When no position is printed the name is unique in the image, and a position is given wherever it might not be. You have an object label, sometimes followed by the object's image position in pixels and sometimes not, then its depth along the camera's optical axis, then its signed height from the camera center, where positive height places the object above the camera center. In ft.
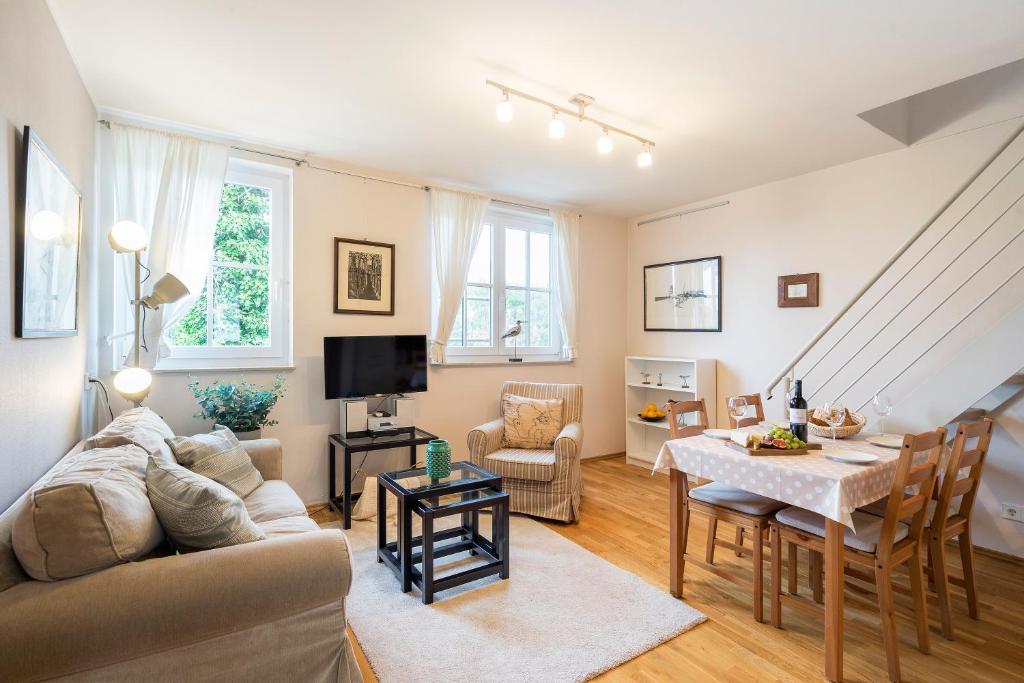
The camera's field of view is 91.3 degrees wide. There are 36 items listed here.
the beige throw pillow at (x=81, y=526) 3.94 -1.56
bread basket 8.05 -1.39
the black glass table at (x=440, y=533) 7.84 -3.24
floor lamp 8.27 +0.77
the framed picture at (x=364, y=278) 12.12 +1.55
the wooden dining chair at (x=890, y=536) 5.94 -2.53
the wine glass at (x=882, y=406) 8.30 -1.06
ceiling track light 8.25 +4.17
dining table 5.99 -1.79
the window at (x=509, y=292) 14.57 +1.47
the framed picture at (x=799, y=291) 12.57 +1.32
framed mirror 5.32 +1.14
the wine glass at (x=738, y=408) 8.68 -1.16
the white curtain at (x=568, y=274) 15.72 +2.12
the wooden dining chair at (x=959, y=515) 6.65 -2.46
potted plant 9.74 -1.32
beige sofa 3.78 -2.32
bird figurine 14.64 +0.17
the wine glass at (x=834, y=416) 8.13 -1.22
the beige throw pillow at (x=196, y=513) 4.86 -1.70
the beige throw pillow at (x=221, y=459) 7.47 -1.87
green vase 8.77 -2.12
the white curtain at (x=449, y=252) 13.37 +2.40
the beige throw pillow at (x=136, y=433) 6.24 -1.25
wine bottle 7.54 -1.17
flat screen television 11.34 -0.61
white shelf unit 14.78 -1.67
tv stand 10.64 -2.30
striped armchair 11.05 -2.92
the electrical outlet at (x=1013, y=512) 9.44 -3.22
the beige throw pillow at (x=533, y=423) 12.39 -2.07
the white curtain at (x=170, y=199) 9.64 +2.78
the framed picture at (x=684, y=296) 14.92 +1.42
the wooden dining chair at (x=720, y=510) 7.25 -2.59
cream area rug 6.31 -4.08
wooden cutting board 6.92 -1.53
